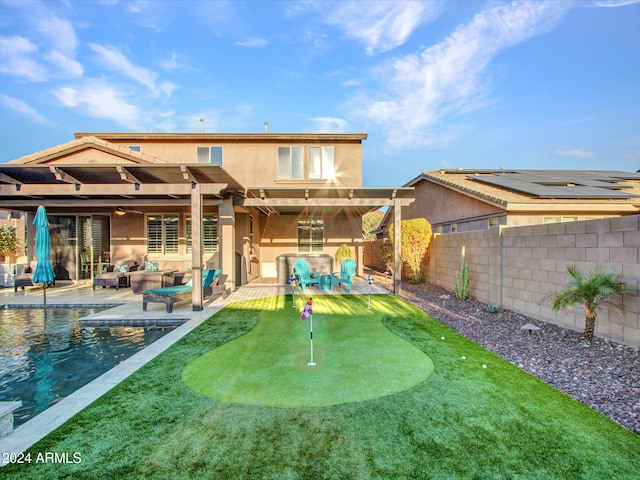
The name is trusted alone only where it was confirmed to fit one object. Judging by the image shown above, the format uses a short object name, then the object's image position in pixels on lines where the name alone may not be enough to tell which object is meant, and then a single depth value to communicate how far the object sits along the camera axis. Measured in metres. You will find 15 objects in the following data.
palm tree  4.34
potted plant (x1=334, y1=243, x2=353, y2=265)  13.99
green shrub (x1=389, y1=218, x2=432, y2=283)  11.45
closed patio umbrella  7.23
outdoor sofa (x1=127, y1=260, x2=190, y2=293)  9.91
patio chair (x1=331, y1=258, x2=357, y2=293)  10.19
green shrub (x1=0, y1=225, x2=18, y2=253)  14.07
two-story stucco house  9.89
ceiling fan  12.42
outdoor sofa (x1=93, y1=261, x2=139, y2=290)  10.89
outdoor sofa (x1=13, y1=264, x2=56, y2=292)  10.55
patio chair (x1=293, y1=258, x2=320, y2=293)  9.86
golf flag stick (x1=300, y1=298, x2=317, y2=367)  4.34
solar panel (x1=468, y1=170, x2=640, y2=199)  9.87
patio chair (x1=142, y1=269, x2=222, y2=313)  7.43
